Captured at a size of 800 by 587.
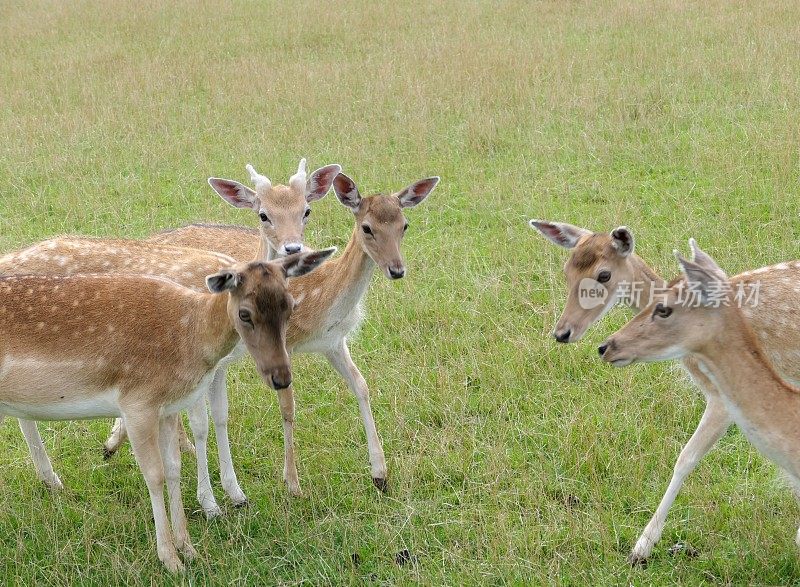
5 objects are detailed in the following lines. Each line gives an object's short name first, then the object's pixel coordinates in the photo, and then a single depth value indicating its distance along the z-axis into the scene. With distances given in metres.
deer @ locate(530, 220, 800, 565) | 4.41
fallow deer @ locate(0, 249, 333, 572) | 4.27
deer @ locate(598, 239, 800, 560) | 3.72
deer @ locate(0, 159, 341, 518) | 5.11
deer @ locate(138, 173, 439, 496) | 5.18
